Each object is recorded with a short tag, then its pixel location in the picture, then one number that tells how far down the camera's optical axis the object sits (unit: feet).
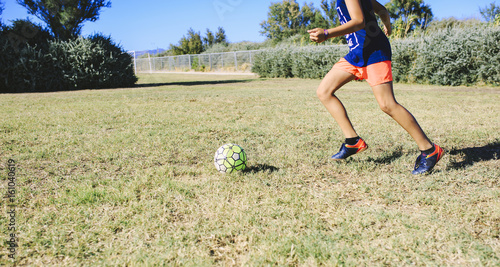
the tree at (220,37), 188.96
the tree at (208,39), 183.99
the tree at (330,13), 160.86
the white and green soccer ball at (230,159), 12.16
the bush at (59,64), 48.83
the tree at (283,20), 192.75
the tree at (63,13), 54.24
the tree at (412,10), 135.54
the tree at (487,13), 49.15
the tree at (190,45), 172.65
